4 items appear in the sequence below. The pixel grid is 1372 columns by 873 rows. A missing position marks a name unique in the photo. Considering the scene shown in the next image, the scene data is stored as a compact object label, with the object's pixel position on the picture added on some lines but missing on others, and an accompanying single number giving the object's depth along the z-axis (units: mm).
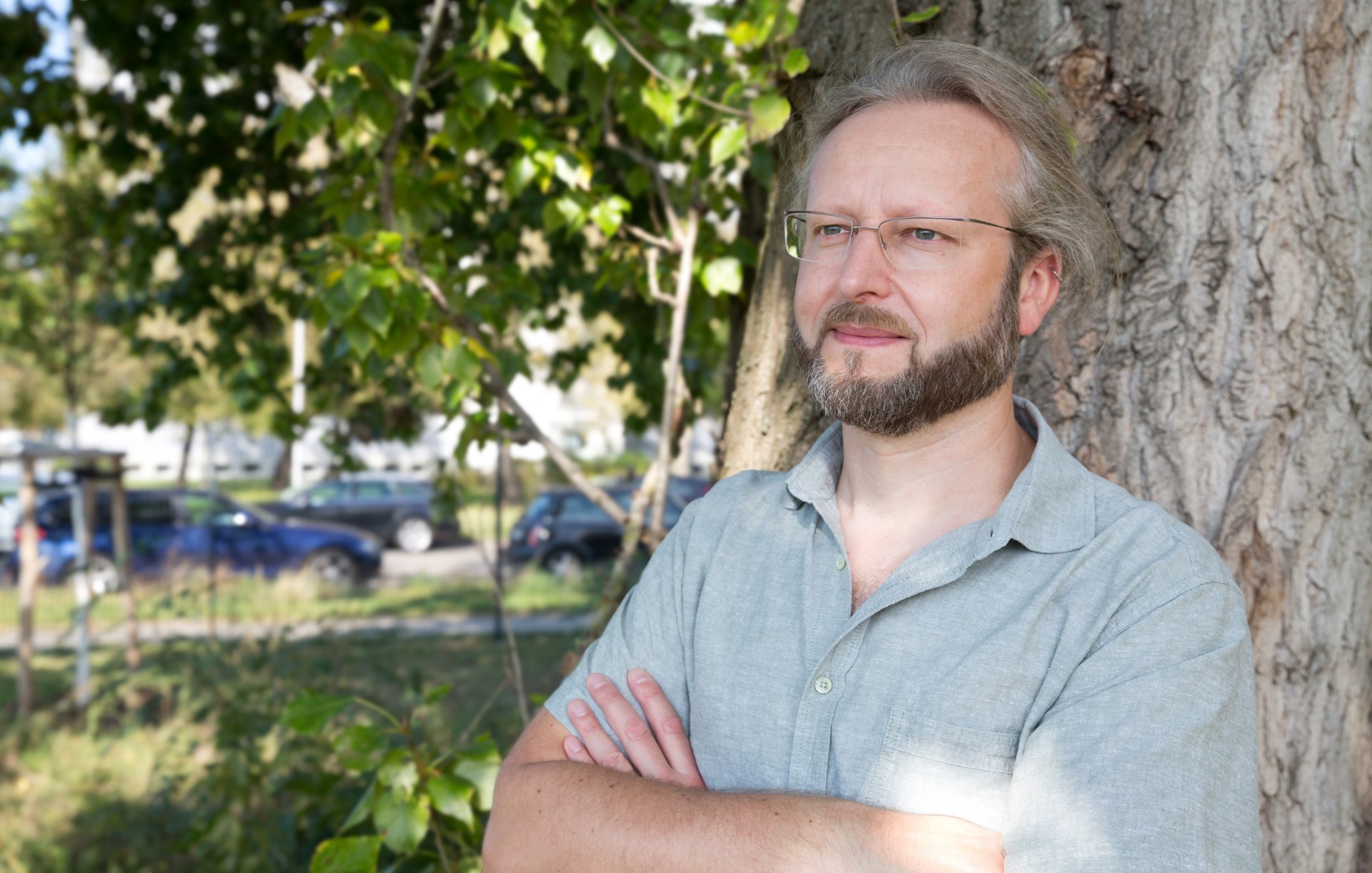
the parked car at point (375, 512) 15492
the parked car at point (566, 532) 12430
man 1345
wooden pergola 6629
